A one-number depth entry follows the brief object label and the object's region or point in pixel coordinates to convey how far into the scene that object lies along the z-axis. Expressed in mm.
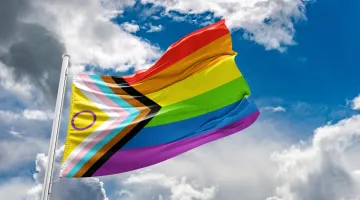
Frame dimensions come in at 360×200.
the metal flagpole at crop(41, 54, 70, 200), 13523
